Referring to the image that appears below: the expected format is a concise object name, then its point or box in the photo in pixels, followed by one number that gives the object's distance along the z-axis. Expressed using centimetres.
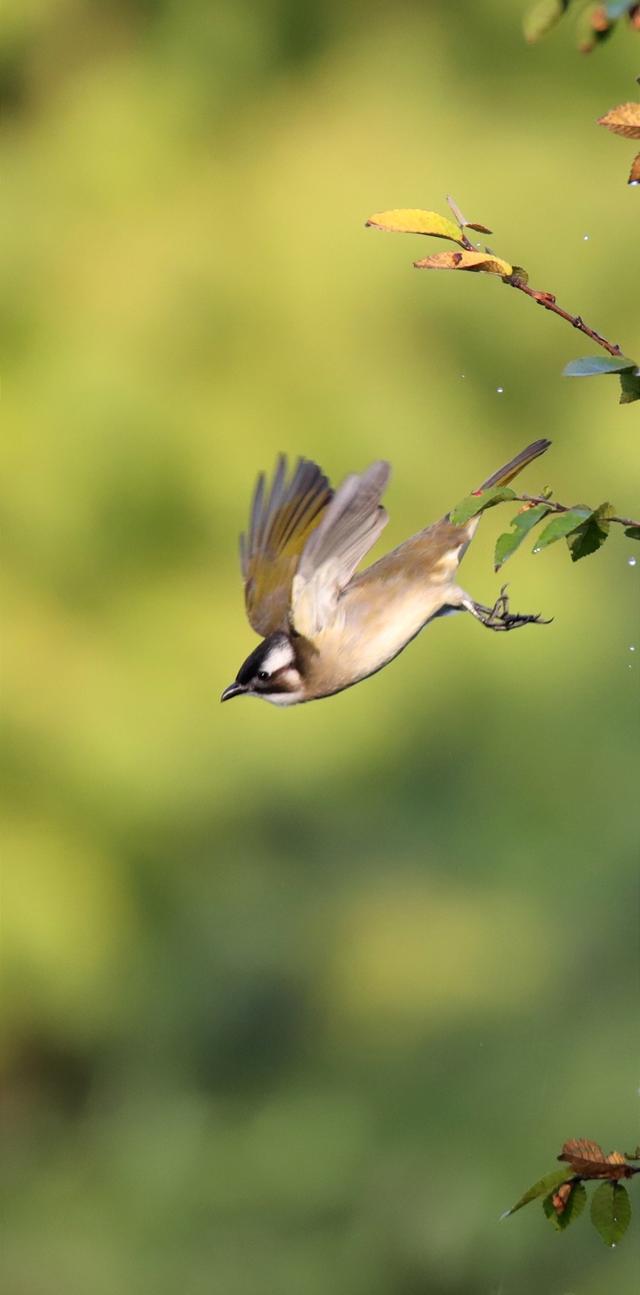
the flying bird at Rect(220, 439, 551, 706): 883
